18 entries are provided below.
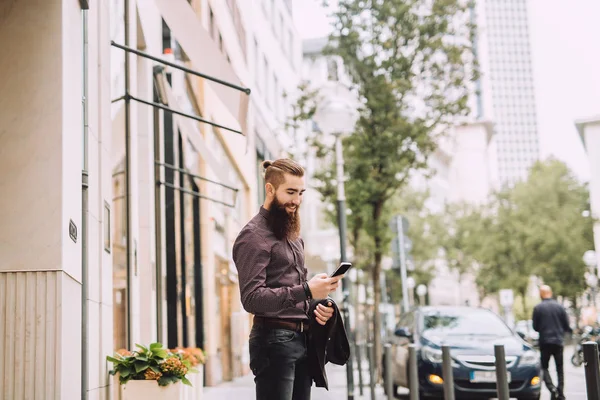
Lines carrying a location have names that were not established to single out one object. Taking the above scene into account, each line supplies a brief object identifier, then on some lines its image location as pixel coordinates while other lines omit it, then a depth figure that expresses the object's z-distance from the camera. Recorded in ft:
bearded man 12.87
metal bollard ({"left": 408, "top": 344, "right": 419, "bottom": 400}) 32.68
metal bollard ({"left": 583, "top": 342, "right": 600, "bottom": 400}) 18.17
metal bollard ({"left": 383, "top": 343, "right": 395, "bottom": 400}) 38.07
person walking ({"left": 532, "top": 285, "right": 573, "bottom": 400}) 46.14
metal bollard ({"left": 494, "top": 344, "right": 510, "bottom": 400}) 24.56
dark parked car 42.01
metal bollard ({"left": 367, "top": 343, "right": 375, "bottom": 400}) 42.46
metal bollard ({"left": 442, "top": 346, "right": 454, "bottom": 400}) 28.50
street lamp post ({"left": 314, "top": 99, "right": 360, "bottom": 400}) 45.68
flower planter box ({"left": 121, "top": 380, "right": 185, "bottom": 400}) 22.41
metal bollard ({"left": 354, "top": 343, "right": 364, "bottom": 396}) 50.54
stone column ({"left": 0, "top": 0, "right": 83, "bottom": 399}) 16.65
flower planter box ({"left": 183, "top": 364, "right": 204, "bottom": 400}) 24.38
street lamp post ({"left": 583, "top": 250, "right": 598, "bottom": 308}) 115.24
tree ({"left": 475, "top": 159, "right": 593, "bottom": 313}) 153.99
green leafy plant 22.44
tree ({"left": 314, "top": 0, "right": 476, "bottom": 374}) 67.67
